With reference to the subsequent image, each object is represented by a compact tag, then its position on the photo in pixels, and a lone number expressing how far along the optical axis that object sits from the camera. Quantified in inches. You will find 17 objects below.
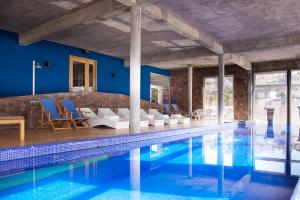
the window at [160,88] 730.2
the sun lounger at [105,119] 315.3
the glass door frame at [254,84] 568.5
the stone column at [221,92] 439.2
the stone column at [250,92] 592.5
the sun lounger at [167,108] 496.6
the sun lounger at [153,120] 369.4
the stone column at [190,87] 585.9
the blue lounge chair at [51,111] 284.7
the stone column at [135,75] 255.6
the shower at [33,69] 373.0
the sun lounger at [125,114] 351.6
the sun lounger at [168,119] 397.7
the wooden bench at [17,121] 185.2
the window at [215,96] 628.1
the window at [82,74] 437.4
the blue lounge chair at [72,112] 315.9
